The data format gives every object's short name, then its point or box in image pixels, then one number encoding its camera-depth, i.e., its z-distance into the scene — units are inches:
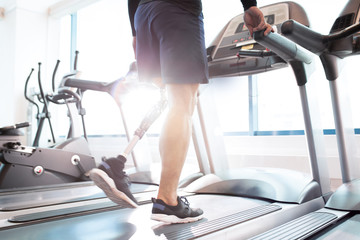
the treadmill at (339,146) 52.4
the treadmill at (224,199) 52.3
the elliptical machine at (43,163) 115.6
